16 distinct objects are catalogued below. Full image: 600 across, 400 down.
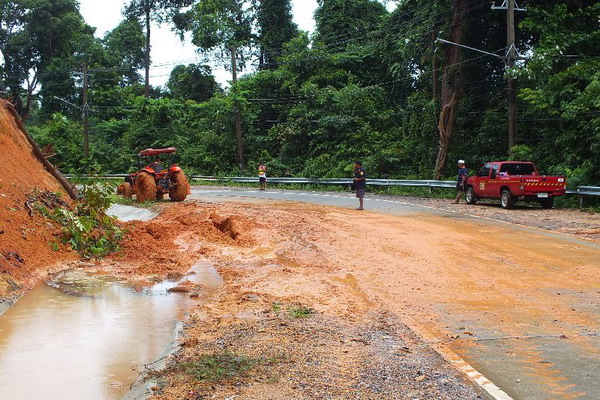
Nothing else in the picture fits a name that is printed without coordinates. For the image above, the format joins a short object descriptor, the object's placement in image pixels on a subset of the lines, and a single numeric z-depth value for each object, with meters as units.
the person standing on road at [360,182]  22.78
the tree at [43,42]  59.88
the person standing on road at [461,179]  26.08
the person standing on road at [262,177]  37.56
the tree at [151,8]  62.22
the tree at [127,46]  64.62
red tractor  25.31
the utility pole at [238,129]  47.28
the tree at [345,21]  49.91
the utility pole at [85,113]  48.95
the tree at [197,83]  58.81
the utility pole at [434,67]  34.56
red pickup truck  22.48
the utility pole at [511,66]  26.69
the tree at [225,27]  55.34
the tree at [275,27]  56.03
